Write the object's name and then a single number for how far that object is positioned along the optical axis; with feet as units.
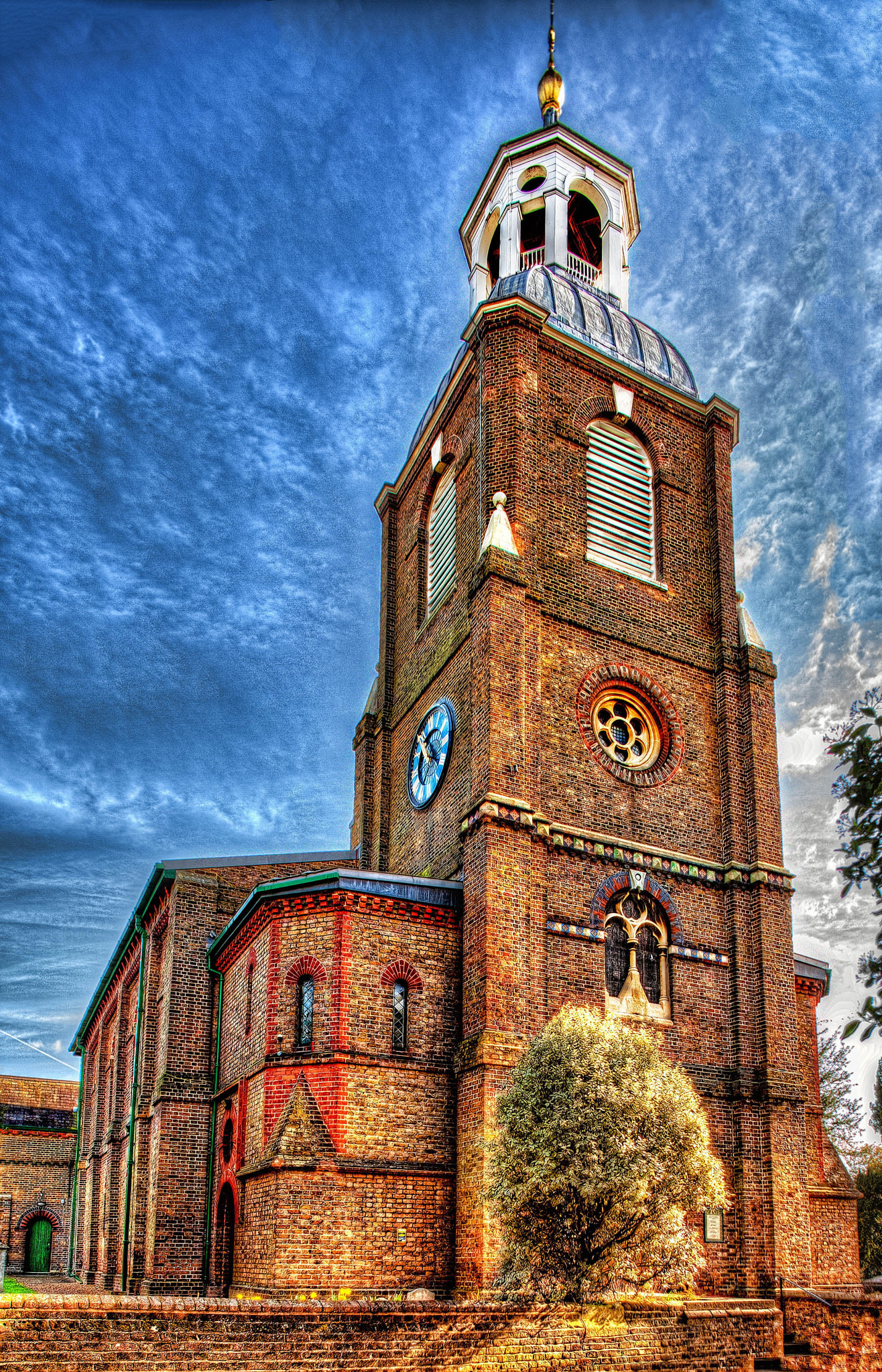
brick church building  57.77
